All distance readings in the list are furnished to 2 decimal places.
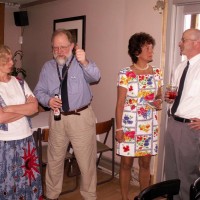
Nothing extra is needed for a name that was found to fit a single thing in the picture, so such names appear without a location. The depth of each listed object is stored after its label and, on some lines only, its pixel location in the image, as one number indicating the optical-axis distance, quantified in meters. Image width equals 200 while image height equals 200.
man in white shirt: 2.43
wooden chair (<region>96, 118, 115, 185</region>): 3.08
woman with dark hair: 2.61
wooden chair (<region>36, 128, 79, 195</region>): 2.79
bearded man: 2.47
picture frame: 4.11
